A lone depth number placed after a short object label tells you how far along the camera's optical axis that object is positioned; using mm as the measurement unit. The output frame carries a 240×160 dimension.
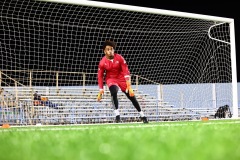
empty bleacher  11586
